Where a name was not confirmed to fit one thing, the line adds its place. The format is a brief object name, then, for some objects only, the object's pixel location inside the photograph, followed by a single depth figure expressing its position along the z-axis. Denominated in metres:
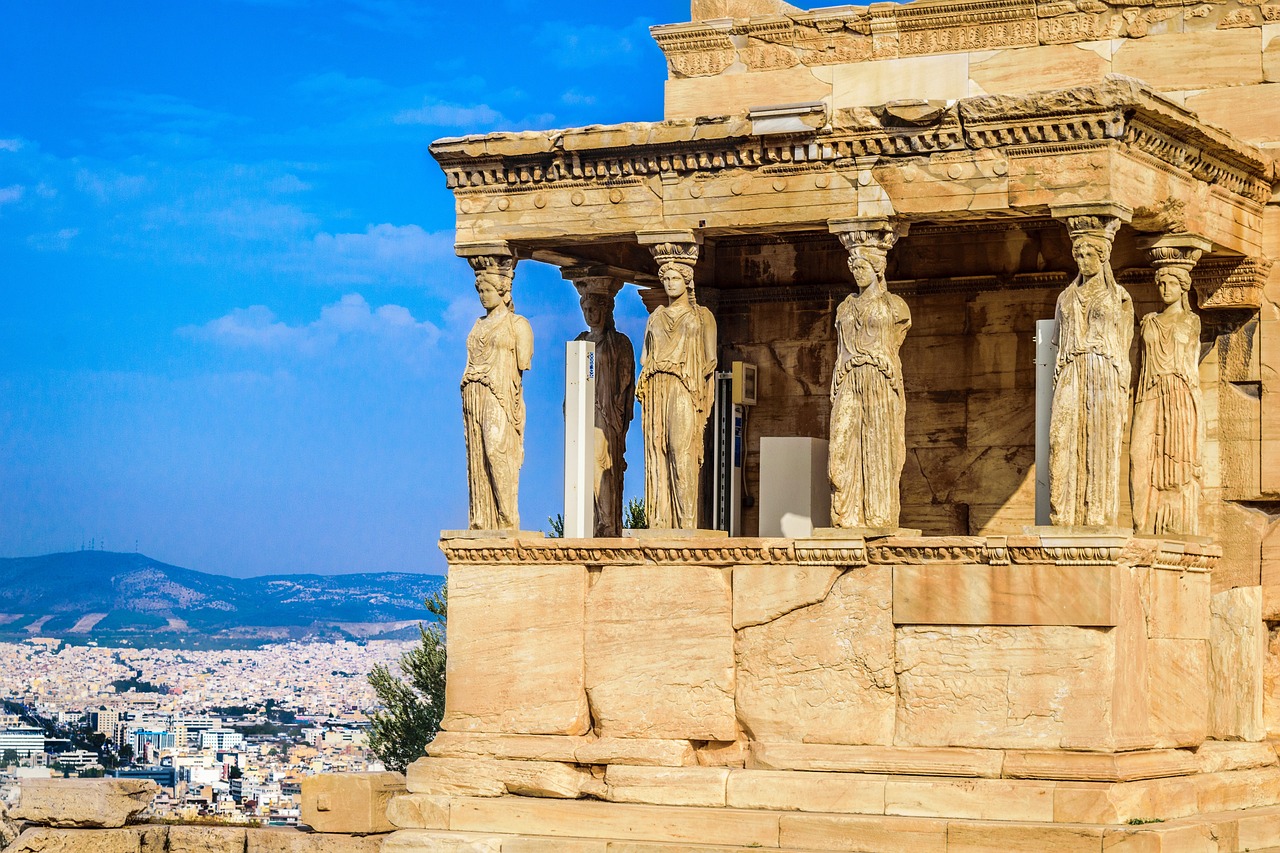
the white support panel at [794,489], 19.30
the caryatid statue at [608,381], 19.42
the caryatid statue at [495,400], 18.56
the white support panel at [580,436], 19.11
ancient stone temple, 16.80
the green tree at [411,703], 29.95
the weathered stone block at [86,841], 19.42
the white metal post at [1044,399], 17.28
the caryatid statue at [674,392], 18.02
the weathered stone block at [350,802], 19.38
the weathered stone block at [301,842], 19.11
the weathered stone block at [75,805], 19.58
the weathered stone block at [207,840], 19.55
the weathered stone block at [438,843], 17.62
